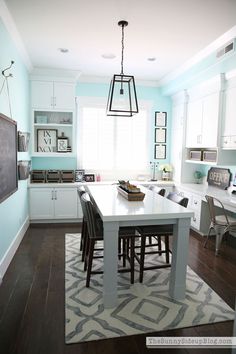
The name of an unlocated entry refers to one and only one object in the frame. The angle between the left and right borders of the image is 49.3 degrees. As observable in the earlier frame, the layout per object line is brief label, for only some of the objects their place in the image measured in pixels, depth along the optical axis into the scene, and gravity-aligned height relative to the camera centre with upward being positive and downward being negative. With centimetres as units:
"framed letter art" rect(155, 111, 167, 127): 567 +77
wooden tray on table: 296 -49
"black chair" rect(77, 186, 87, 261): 325 -110
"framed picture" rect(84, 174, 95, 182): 533 -53
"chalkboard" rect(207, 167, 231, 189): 429 -39
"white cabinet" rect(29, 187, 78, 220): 482 -97
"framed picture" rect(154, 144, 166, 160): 575 +4
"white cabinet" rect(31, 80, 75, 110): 487 +109
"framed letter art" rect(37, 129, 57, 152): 515 +24
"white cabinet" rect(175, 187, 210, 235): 421 -99
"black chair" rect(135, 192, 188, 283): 281 -86
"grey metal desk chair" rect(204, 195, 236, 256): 353 -93
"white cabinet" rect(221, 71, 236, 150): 364 +58
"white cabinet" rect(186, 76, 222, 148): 398 +67
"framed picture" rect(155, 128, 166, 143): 570 +42
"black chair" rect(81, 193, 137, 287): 266 -83
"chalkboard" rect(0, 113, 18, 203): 272 -7
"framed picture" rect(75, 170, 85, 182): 525 -46
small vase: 561 -48
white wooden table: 229 -70
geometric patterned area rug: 210 -142
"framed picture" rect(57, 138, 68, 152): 518 +14
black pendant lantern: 304 +58
